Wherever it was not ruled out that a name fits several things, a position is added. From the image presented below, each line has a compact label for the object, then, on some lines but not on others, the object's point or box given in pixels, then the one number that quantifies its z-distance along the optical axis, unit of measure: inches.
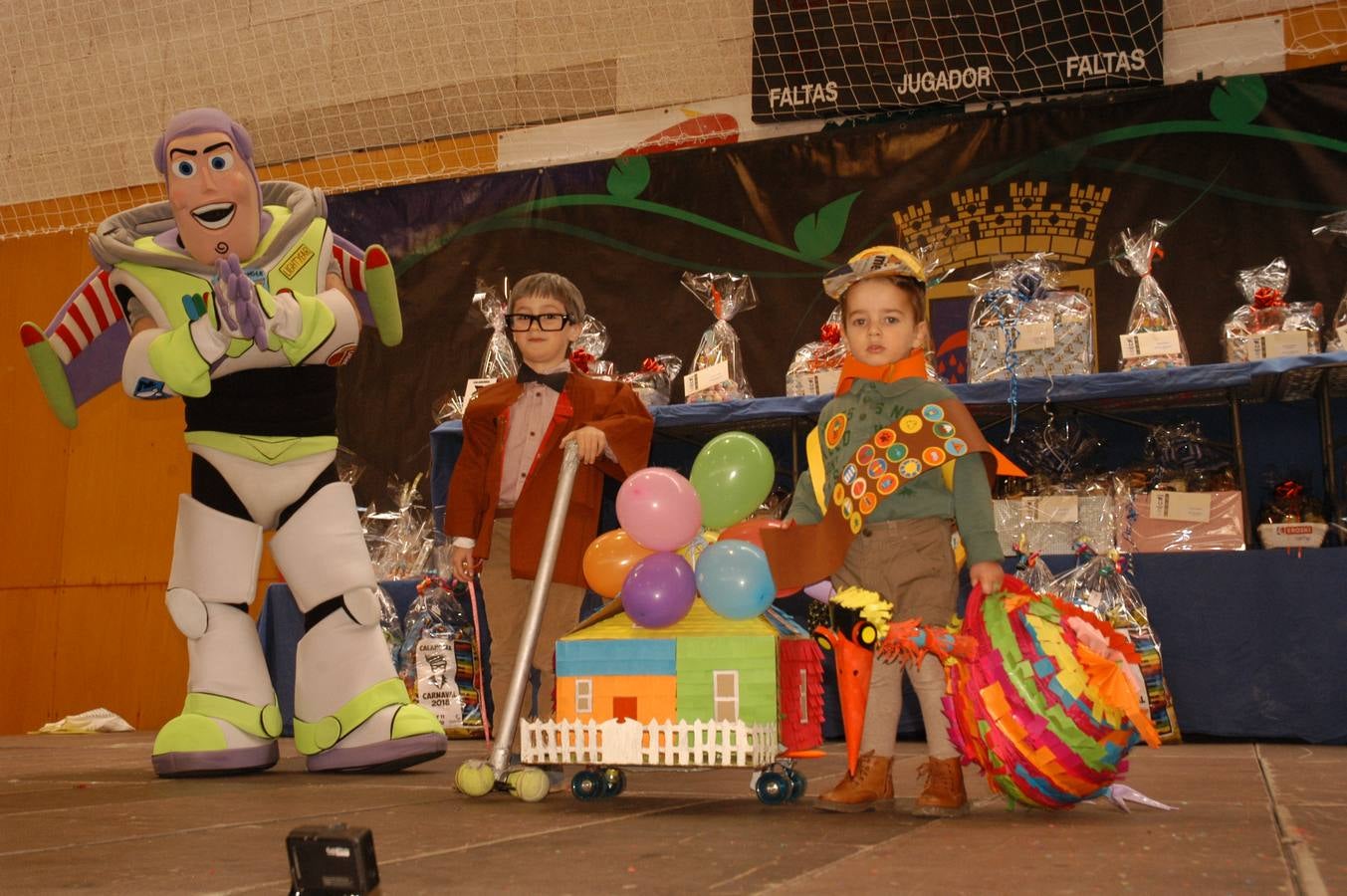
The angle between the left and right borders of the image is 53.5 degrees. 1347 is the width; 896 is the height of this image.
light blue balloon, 101.0
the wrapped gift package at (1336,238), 166.1
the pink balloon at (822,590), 105.6
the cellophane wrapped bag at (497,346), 204.2
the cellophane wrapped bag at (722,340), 188.1
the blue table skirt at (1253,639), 153.3
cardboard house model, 100.6
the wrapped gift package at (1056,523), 167.9
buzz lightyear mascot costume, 129.6
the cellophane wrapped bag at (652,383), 193.9
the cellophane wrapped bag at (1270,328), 164.4
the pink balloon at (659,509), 104.8
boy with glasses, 128.1
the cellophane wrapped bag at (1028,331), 169.8
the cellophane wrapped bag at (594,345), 198.9
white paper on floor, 245.9
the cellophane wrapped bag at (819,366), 182.4
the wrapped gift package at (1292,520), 158.4
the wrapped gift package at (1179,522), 162.6
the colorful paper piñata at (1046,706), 89.4
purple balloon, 101.6
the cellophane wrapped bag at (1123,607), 157.5
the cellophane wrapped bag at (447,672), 189.9
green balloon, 110.1
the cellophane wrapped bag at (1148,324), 168.2
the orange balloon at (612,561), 112.0
